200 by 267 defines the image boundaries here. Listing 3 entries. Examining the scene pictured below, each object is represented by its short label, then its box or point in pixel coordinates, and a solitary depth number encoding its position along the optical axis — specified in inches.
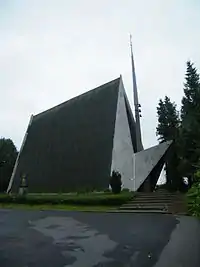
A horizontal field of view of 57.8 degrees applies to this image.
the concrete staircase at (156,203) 302.7
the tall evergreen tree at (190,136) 434.1
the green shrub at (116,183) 410.9
